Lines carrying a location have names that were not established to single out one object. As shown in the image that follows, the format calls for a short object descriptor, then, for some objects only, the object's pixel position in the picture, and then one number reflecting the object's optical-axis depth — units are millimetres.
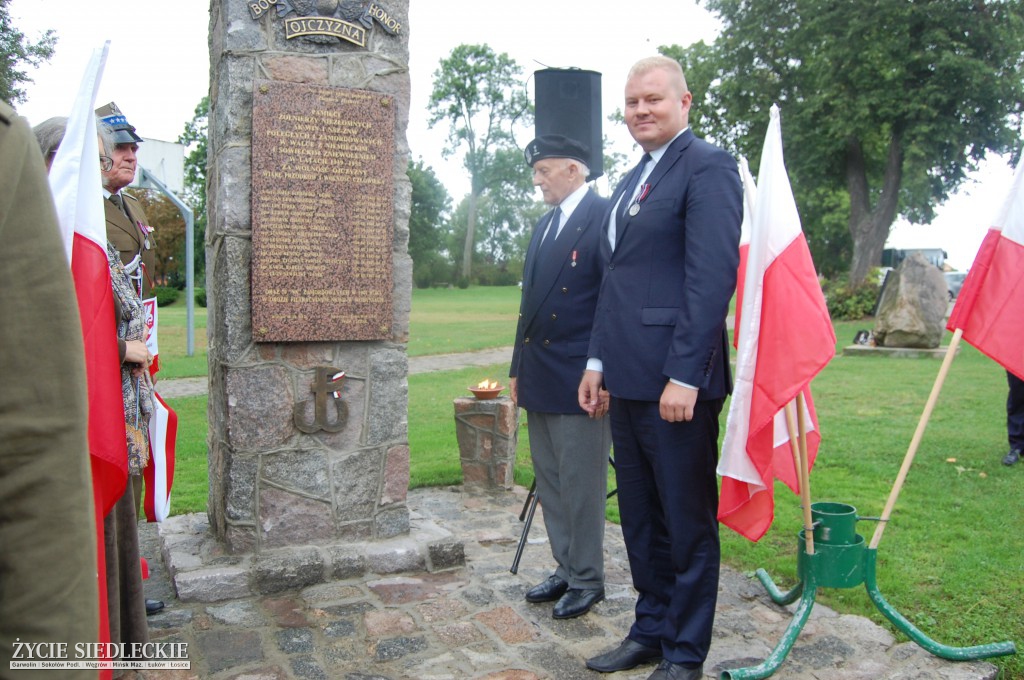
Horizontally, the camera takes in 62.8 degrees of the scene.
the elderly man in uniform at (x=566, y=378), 3879
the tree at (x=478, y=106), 52562
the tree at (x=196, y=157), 42344
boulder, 13781
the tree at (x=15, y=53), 19125
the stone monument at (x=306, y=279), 4031
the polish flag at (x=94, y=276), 2658
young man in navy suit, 2895
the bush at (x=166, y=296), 32875
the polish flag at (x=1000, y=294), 3158
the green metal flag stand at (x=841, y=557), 3227
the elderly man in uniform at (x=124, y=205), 3637
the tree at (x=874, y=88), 23516
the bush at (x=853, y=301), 22094
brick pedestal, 5910
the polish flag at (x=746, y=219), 3362
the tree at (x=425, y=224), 49509
